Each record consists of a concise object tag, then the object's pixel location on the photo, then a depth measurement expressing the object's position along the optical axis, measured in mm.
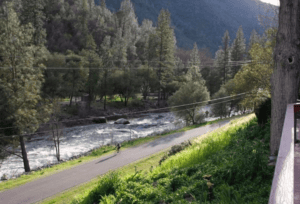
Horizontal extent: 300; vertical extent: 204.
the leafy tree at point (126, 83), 48938
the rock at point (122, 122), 37075
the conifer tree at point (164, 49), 47156
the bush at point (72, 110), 42938
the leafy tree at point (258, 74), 18516
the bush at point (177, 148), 11386
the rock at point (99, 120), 39562
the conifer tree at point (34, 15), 35938
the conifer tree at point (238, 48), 53906
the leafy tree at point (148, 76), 51719
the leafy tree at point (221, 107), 38938
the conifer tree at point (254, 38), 53488
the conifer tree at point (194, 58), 54500
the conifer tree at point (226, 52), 52400
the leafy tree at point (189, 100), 34000
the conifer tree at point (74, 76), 45125
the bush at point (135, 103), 50219
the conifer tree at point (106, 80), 48938
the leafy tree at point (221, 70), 52166
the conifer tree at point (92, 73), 49438
